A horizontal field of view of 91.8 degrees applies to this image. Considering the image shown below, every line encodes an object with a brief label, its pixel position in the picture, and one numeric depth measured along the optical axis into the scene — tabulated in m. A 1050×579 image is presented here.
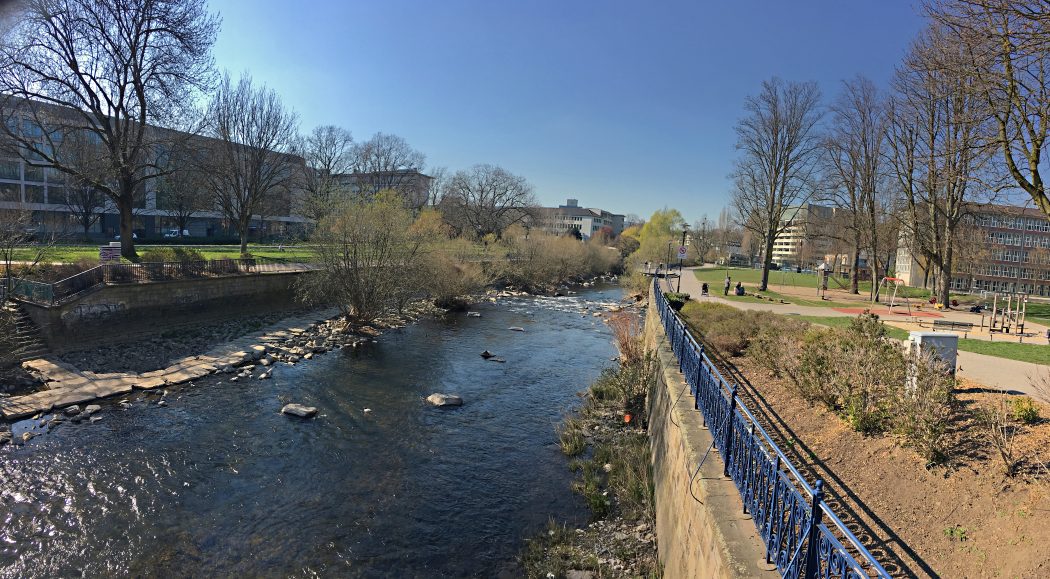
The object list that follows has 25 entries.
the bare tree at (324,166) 56.22
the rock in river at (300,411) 12.16
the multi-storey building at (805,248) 39.74
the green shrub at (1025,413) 5.48
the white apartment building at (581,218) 149.00
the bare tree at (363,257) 21.20
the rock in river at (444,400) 13.31
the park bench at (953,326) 14.47
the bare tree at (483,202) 71.62
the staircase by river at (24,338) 13.77
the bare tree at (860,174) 28.72
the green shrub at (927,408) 5.13
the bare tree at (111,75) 20.28
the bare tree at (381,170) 64.56
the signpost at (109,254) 19.69
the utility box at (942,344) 6.91
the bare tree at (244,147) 33.62
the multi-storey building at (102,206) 48.66
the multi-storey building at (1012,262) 57.25
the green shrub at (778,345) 8.37
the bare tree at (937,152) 10.64
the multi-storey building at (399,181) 64.50
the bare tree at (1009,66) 8.16
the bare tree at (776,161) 28.80
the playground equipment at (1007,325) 14.97
